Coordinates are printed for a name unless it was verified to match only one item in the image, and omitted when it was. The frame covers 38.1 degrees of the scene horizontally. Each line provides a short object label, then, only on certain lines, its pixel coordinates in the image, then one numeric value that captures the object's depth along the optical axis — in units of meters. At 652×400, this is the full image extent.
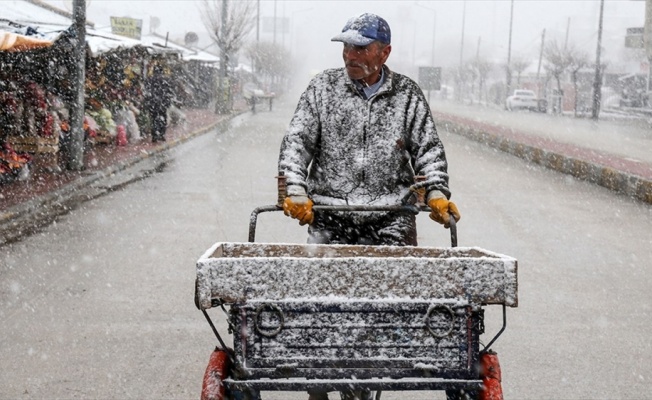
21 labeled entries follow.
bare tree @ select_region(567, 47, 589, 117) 53.88
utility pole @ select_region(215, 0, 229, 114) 39.50
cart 2.75
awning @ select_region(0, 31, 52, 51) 12.31
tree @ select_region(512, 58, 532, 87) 85.59
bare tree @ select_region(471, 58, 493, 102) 93.01
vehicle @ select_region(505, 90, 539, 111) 60.19
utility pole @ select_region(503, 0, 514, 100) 68.56
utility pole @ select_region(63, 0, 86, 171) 15.52
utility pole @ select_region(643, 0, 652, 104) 28.53
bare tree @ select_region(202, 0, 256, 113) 39.19
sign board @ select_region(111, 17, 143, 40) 24.52
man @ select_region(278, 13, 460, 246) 3.62
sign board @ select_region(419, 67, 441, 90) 50.50
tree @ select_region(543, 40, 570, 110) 61.27
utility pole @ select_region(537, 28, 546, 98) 72.94
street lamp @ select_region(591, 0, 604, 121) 42.18
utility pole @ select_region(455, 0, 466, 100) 97.04
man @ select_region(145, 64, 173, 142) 22.30
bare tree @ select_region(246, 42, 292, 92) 79.44
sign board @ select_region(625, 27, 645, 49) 41.02
